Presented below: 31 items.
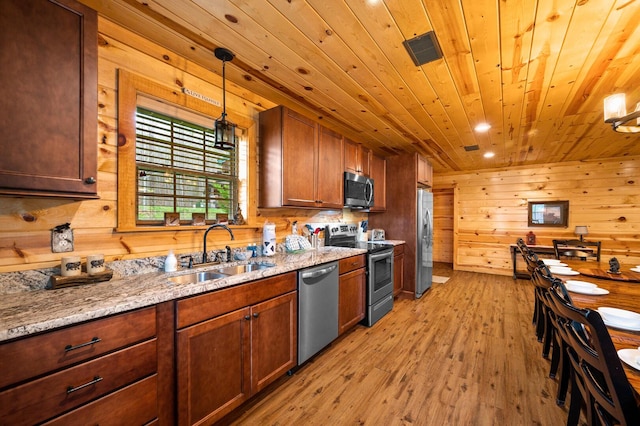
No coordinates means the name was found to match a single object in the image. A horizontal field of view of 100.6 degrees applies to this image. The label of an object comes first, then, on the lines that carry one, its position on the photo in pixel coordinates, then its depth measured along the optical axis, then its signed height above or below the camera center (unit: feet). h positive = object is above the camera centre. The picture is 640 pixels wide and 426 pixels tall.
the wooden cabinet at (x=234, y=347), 4.70 -2.82
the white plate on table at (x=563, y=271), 8.12 -1.84
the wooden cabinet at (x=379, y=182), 13.85 +1.61
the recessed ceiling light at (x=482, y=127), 11.01 +3.64
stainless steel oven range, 10.37 -2.30
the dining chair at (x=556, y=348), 5.18 -3.48
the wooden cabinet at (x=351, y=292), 8.88 -2.86
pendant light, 6.42 +2.09
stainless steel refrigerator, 14.12 -1.69
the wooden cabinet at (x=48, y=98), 3.73 +1.71
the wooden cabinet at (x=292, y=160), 8.22 +1.71
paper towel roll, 8.36 -0.90
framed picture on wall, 17.74 -0.03
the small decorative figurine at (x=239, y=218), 8.07 -0.20
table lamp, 16.39 -1.13
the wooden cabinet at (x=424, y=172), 14.73 +2.36
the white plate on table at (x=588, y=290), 6.11 -1.83
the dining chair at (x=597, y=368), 2.69 -1.79
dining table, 3.75 -1.88
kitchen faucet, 6.66 -0.75
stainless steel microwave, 11.22 +0.92
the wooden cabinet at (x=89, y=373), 3.10 -2.16
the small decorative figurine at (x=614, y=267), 8.21 -1.67
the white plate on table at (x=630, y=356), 3.15 -1.81
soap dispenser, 5.98 -1.17
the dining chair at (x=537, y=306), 8.30 -3.37
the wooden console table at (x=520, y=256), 17.07 -2.70
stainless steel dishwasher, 7.19 -2.80
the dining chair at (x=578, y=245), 15.29 -1.93
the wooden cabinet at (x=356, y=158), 11.40 +2.47
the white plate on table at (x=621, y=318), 4.23 -1.76
